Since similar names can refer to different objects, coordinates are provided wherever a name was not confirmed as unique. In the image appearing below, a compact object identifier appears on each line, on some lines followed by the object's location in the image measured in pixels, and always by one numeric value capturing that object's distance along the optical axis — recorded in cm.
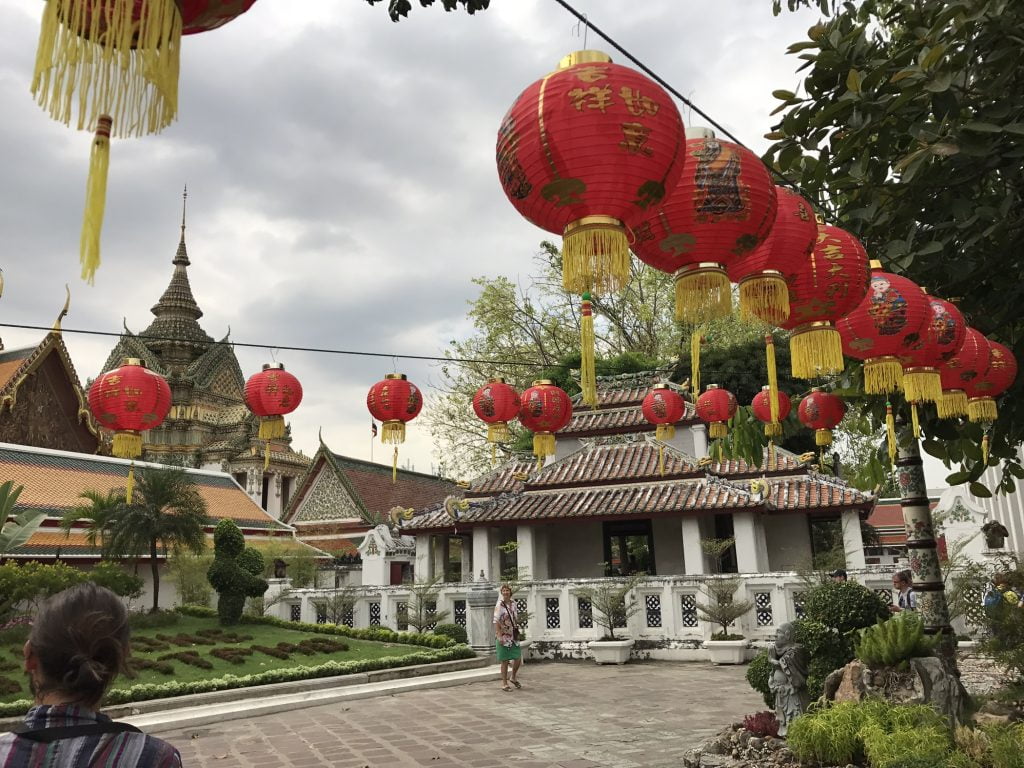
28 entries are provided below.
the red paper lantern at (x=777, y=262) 423
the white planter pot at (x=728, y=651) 1319
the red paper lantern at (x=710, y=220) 372
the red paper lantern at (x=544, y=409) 1037
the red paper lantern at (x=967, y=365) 627
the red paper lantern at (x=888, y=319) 545
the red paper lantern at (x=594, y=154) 327
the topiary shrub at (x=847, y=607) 683
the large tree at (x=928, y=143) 503
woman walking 1084
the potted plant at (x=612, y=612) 1391
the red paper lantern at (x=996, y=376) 651
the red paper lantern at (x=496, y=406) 1062
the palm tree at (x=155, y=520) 1655
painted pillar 679
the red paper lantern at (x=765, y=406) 913
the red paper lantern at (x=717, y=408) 1143
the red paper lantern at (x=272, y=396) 931
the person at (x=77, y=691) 169
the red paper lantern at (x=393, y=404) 980
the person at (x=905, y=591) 1138
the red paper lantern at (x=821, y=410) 922
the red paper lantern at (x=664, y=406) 1296
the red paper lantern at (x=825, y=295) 461
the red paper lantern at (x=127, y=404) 842
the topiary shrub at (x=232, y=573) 1633
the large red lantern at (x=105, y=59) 198
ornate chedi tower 3747
